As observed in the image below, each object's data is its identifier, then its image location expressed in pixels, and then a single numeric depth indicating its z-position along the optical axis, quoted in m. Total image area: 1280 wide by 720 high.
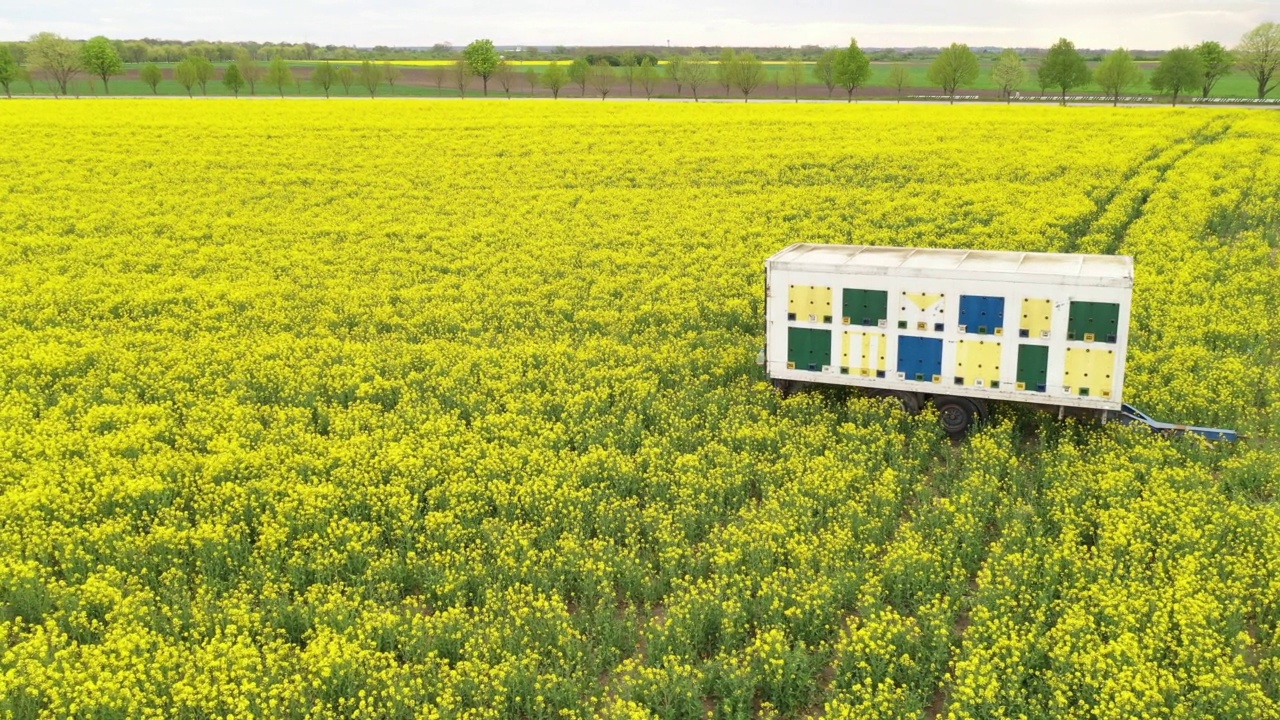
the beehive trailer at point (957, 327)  12.55
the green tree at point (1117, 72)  85.06
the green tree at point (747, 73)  99.75
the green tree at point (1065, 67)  87.69
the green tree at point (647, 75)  105.19
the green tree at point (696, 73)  107.75
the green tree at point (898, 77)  99.79
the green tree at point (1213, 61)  92.06
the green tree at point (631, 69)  105.19
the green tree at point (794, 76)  103.94
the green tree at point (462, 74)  105.11
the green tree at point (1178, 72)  83.50
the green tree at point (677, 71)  108.94
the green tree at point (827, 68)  99.56
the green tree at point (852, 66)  93.50
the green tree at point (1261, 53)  97.12
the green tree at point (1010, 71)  98.88
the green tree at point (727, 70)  100.25
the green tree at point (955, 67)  95.25
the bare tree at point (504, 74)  105.56
